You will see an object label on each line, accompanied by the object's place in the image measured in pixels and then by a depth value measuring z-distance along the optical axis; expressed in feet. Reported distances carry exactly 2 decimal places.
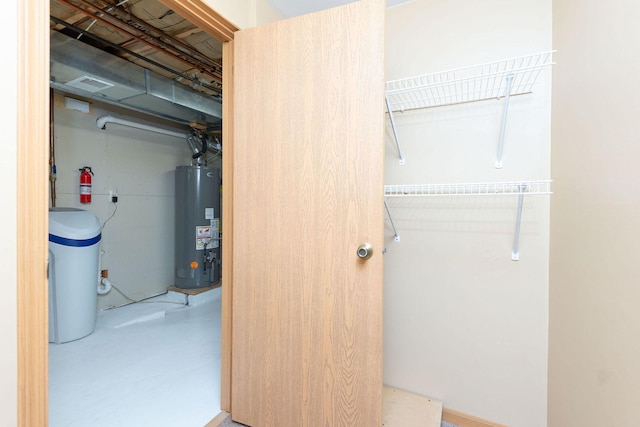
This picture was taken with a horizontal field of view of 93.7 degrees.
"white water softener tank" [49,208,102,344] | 7.63
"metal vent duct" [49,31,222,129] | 6.82
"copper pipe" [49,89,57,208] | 8.66
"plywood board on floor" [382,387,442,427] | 4.76
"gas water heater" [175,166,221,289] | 11.51
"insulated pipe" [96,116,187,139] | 9.86
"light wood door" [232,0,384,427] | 4.13
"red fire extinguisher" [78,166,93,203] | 9.39
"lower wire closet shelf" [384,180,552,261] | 4.55
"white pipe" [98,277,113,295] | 9.84
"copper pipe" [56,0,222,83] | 5.74
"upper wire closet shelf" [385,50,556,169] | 4.63
